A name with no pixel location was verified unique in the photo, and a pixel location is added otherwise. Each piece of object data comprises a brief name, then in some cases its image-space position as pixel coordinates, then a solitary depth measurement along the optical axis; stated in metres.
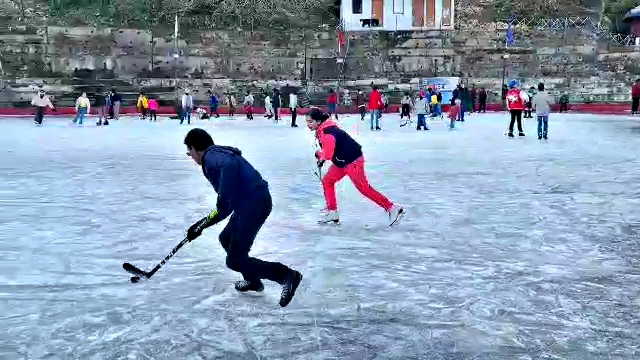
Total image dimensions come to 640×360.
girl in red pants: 6.45
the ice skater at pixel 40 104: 24.81
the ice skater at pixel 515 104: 17.98
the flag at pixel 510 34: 39.94
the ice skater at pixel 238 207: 3.78
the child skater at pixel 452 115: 22.97
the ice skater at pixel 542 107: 16.89
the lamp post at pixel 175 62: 37.55
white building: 45.28
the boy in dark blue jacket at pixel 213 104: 32.27
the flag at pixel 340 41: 40.51
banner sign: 37.25
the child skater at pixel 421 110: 22.14
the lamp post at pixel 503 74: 37.59
